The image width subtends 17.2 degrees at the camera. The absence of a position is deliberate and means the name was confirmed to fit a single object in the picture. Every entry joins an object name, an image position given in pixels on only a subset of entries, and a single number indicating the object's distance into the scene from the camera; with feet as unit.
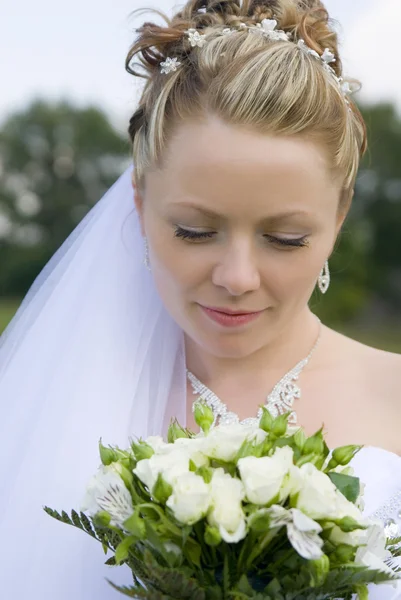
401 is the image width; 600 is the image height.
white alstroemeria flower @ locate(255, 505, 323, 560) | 2.25
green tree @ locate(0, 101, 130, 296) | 61.74
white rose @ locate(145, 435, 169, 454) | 2.41
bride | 2.82
